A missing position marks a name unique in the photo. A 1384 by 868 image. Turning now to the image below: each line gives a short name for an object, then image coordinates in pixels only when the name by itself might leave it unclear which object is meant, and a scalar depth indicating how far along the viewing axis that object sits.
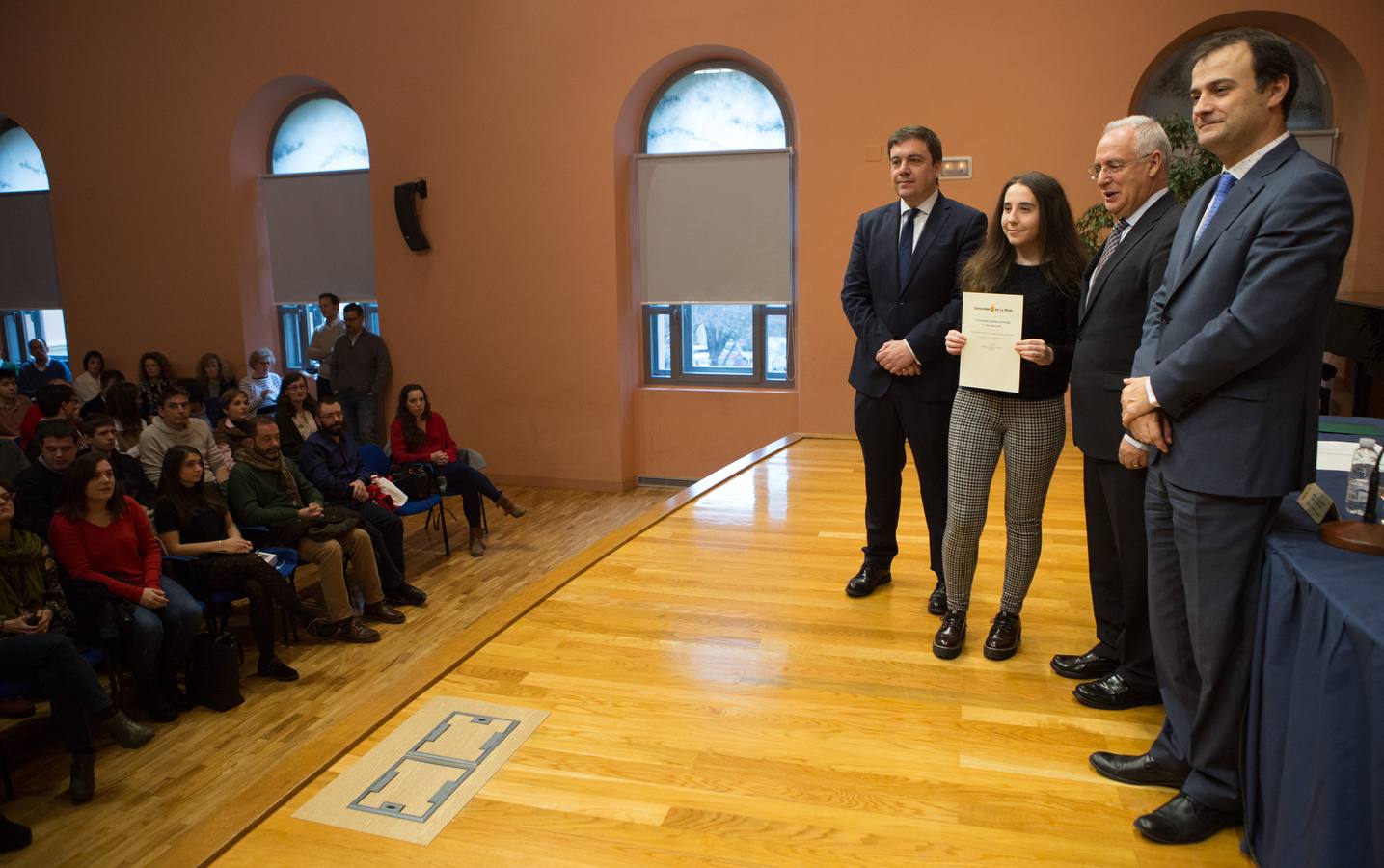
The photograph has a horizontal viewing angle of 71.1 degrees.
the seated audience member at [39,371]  7.91
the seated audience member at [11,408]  6.00
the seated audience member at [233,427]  5.07
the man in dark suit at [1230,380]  1.54
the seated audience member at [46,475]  3.81
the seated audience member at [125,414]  5.24
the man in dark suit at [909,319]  2.63
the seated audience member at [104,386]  7.02
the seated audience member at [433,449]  5.73
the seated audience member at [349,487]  4.80
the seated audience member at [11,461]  4.78
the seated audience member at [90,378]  7.72
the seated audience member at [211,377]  7.71
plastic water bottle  1.77
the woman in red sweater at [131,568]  3.46
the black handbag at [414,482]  5.45
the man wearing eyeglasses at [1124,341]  2.03
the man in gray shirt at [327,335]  7.60
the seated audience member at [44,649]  3.07
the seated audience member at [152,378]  7.41
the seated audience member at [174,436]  4.69
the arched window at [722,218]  6.80
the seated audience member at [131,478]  4.57
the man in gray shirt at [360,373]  7.39
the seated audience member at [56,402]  5.26
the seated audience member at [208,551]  3.95
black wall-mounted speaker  7.16
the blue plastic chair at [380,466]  5.43
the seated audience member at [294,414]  5.38
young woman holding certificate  2.26
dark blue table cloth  1.36
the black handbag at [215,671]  3.66
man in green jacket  4.36
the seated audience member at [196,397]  7.46
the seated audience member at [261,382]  7.39
